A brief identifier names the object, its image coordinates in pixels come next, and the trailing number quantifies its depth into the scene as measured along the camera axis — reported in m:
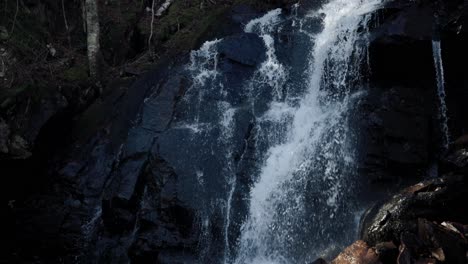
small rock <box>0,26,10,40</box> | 12.34
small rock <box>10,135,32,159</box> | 11.00
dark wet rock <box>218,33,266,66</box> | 11.67
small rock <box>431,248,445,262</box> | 6.09
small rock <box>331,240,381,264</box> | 6.57
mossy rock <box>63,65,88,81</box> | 12.48
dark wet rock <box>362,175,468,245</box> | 6.80
